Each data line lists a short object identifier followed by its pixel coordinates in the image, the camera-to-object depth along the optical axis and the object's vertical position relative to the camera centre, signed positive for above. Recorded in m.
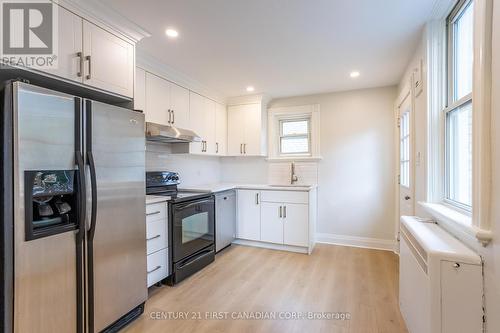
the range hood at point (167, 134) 2.62 +0.36
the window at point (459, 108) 1.63 +0.40
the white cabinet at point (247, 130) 4.24 +0.63
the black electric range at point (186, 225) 2.66 -0.67
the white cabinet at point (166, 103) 2.85 +0.79
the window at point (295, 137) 4.34 +0.51
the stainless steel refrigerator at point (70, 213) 1.35 -0.30
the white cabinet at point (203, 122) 3.59 +0.67
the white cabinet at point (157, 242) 2.39 -0.74
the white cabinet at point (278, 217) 3.63 -0.77
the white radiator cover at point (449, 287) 1.20 -0.60
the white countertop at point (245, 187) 3.54 -0.31
